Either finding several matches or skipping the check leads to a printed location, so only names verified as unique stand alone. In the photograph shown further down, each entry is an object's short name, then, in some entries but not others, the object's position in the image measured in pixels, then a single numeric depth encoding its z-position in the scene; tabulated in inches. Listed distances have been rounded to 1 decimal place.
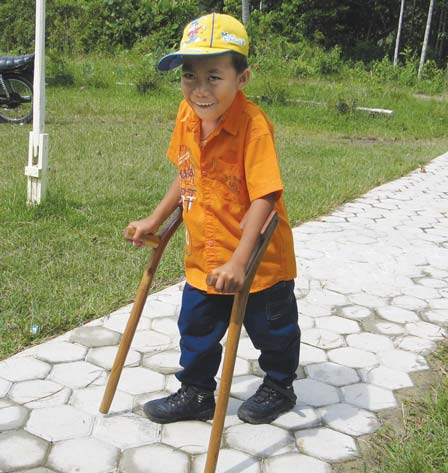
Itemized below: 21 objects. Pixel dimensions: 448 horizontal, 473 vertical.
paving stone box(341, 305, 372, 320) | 147.5
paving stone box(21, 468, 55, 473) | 89.9
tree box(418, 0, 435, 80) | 875.4
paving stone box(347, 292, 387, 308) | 154.8
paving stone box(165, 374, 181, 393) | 113.2
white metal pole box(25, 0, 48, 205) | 184.3
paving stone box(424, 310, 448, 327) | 146.0
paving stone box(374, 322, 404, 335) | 139.9
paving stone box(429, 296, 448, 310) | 154.5
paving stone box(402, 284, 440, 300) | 160.9
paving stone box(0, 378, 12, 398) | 108.9
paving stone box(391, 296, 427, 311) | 154.0
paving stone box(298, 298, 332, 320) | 148.1
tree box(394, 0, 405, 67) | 945.9
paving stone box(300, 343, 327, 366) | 126.1
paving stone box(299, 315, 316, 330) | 141.5
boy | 85.4
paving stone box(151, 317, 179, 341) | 134.3
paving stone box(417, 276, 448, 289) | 168.7
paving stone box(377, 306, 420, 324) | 146.3
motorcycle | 374.9
